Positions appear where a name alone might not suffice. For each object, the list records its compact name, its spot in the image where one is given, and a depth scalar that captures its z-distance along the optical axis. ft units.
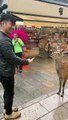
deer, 14.05
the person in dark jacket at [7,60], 8.31
